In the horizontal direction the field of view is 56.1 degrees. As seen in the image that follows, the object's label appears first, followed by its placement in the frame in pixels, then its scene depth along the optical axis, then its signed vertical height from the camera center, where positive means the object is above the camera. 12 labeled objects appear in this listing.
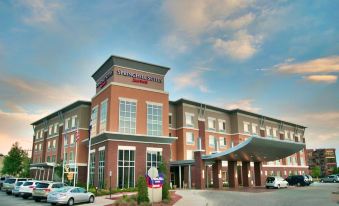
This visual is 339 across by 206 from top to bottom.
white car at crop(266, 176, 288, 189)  46.31 -2.50
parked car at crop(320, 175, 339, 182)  74.12 -3.46
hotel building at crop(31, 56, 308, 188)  42.62 +4.59
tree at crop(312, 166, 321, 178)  117.56 -2.88
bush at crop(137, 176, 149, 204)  24.52 -1.96
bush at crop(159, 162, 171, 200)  26.98 -2.16
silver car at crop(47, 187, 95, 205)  25.58 -2.34
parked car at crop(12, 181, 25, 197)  34.03 -2.22
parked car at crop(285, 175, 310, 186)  54.81 -2.71
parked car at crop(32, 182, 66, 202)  28.83 -1.94
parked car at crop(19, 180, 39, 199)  32.16 -2.12
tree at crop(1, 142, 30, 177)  83.75 +1.28
